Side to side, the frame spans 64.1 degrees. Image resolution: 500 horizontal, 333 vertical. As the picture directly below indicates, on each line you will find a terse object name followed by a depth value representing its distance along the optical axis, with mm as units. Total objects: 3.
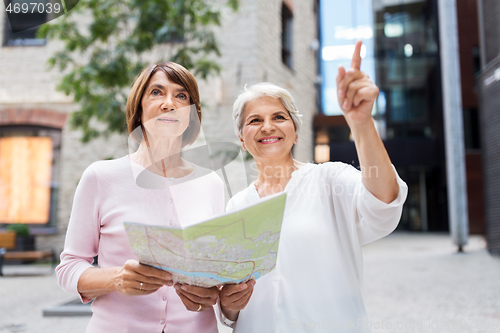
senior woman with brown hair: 1313
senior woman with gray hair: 1171
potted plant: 8500
